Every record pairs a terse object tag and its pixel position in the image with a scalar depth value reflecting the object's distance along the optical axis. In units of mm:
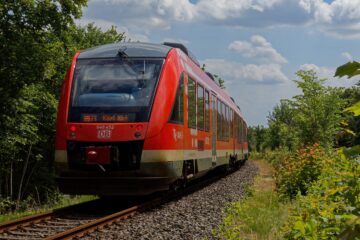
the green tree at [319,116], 28047
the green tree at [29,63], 18625
